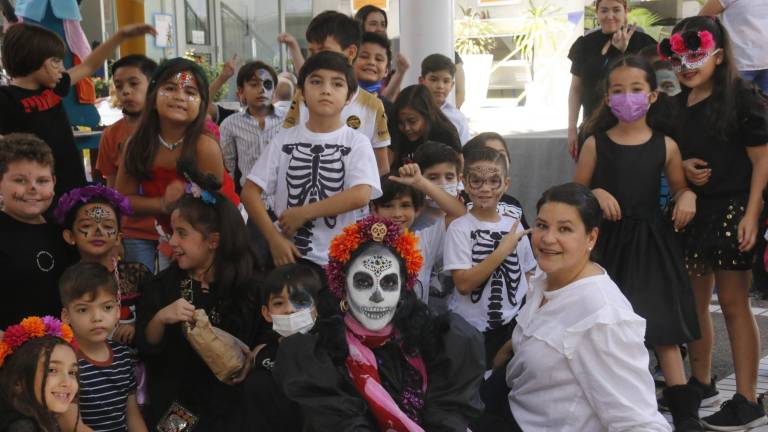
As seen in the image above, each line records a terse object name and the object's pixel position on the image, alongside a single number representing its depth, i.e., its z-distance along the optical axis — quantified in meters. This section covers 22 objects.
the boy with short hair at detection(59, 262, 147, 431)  3.13
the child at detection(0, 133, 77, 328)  3.34
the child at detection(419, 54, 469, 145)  5.22
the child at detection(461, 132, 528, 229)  3.90
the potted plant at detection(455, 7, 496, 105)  11.61
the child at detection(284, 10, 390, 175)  4.00
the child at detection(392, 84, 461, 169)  4.57
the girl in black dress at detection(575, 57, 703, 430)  3.60
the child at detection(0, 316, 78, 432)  2.67
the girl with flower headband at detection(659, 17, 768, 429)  3.69
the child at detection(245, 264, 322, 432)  3.18
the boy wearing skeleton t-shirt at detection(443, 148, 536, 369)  3.67
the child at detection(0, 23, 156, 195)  4.00
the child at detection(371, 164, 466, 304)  3.84
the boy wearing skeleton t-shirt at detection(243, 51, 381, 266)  3.52
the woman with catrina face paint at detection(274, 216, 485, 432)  2.71
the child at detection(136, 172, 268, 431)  3.40
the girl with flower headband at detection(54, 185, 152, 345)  3.48
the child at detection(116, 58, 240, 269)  3.75
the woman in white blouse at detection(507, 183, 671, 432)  2.71
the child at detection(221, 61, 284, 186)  4.88
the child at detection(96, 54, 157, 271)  4.25
